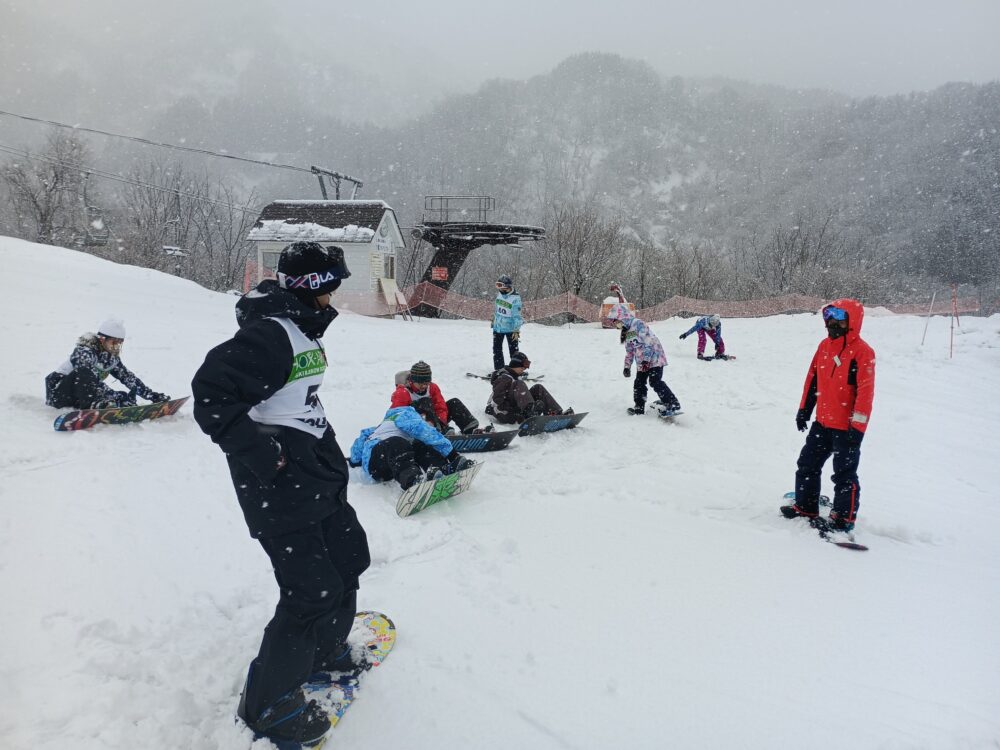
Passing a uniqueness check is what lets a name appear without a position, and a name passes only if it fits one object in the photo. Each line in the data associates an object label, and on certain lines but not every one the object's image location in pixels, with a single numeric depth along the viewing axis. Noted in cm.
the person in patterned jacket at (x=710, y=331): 1327
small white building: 2348
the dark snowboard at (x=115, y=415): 562
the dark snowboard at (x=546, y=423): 719
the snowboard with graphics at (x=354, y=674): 243
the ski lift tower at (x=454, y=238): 2464
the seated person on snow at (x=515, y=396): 747
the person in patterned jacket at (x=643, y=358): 808
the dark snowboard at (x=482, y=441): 623
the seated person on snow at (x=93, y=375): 603
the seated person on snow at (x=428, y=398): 565
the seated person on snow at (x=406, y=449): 495
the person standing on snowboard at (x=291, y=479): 211
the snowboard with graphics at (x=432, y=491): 448
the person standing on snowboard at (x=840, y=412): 435
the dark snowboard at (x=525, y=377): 1013
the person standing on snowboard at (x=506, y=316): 971
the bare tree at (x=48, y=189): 3356
